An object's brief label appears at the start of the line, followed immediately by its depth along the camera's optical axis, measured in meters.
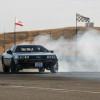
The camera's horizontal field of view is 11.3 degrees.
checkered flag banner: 58.12
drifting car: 22.17
